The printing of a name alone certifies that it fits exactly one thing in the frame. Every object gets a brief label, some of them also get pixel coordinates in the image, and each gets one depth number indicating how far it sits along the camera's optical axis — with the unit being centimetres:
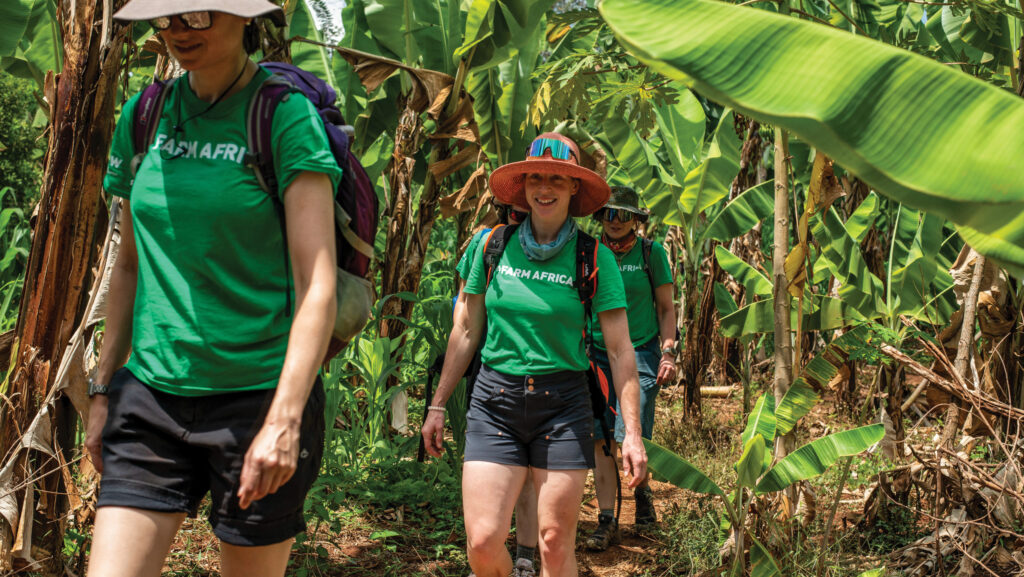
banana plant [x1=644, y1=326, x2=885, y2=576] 350
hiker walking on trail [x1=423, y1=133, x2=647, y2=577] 323
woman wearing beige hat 196
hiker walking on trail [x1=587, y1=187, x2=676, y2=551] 518
